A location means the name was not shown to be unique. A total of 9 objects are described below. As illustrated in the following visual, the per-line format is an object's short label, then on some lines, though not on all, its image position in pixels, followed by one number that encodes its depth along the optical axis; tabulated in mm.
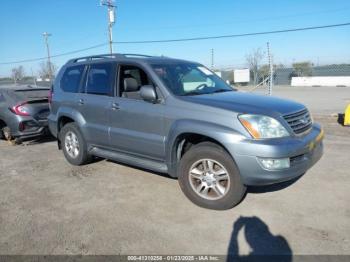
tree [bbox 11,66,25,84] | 66288
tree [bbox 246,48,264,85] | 47425
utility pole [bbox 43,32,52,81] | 51644
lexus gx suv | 3822
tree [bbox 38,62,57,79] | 66456
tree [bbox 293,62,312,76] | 47856
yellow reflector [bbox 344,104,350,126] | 9108
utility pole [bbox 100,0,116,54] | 28172
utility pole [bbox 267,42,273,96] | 11404
